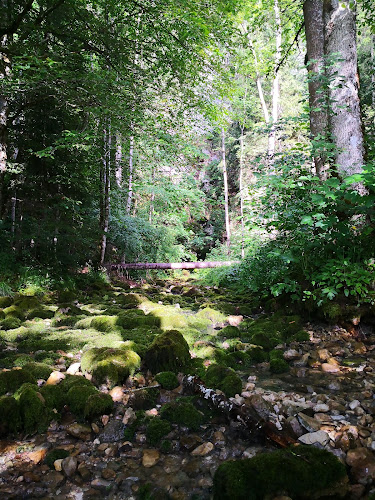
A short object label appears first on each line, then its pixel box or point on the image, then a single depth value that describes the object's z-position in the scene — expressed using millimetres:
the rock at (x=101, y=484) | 1945
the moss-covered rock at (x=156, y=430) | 2389
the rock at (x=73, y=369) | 3389
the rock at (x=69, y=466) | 2055
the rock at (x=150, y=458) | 2162
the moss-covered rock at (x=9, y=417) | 2379
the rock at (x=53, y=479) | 1952
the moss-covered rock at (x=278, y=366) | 3611
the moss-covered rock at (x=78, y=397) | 2695
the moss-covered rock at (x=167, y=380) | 3141
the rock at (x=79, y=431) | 2428
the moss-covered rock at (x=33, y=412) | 2447
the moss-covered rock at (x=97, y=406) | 2621
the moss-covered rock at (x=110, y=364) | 3168
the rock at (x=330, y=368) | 3464
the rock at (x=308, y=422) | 2289
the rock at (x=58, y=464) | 2081
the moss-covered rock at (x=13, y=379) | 2835
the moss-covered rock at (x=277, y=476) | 1730
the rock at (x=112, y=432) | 2425
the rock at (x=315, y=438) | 2122
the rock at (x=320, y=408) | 2592
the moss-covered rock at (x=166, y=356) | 3451
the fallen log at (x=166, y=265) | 11625
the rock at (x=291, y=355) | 3891
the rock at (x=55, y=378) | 3094
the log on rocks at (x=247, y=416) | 2211
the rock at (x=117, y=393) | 2955
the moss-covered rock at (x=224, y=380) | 2984
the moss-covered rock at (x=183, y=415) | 2555
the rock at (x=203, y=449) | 2247
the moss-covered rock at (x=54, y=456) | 2123
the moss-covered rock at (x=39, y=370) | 3171
